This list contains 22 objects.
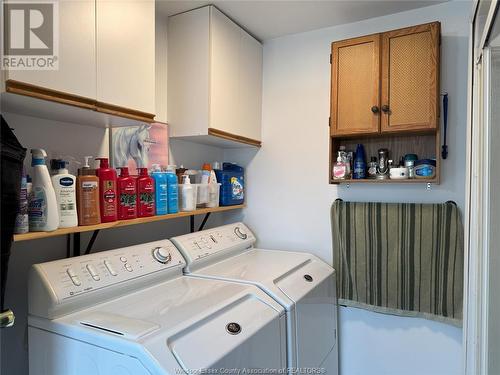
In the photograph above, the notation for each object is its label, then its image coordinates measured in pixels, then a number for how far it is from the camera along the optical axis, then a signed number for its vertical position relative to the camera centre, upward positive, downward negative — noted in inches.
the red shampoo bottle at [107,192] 60.4 -2.0
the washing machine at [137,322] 43.2 -20.3
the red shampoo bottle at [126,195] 64.3 -2.8
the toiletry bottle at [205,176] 89.7 +1.2
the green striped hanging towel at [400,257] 79.0 -18.8
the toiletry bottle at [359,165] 84.9 +3.9
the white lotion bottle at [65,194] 53.7 -2.3
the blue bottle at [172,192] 75.5 -2.5
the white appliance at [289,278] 65.0 -21.0
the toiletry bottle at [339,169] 85.0 +2.9
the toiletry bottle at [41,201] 50.7 -3.1
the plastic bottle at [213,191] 89.7 -2.8
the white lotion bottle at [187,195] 80.0 -3.4
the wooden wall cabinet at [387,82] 74.5 +22.6
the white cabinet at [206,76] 80.7 +25.7
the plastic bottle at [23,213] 47.8 -4.6
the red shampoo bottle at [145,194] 68.6 -2.8
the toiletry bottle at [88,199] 56.8 -3.2
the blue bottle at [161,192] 72.7 -2.5
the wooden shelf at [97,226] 48.1 -7.7
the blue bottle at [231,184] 96.8 -1.0
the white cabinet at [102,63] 48.0 +19.0
